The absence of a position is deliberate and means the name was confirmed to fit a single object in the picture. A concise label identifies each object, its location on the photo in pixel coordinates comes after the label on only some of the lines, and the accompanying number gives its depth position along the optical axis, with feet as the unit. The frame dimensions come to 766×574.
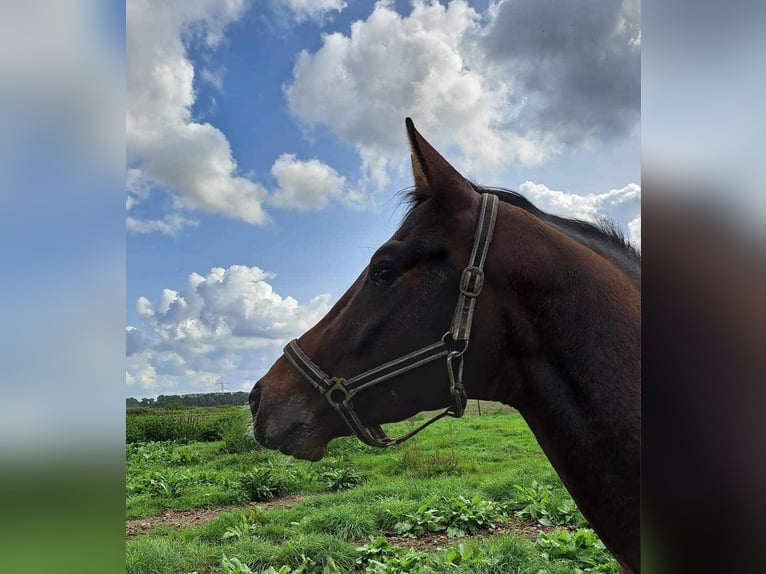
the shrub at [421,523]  12.51
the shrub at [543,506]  13.03
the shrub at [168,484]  13.26
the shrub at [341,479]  14.26
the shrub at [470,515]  12.66
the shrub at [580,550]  10.75
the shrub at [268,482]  13.89
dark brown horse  4.47
